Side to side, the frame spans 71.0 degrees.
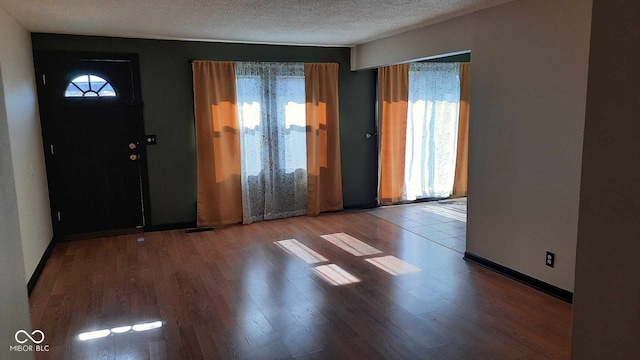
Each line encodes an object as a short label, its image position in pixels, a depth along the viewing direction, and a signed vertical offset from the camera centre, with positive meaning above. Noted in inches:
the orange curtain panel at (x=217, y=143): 217.6 -12.8
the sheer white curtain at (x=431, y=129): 268.2 -9.5
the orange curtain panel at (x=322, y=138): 240.1 -12.1
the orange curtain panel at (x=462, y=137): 275.3 -14.8
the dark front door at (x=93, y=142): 198.2 -10.5
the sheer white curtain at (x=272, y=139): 227.3 -12.0
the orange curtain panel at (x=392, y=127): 257.0 -7.4
